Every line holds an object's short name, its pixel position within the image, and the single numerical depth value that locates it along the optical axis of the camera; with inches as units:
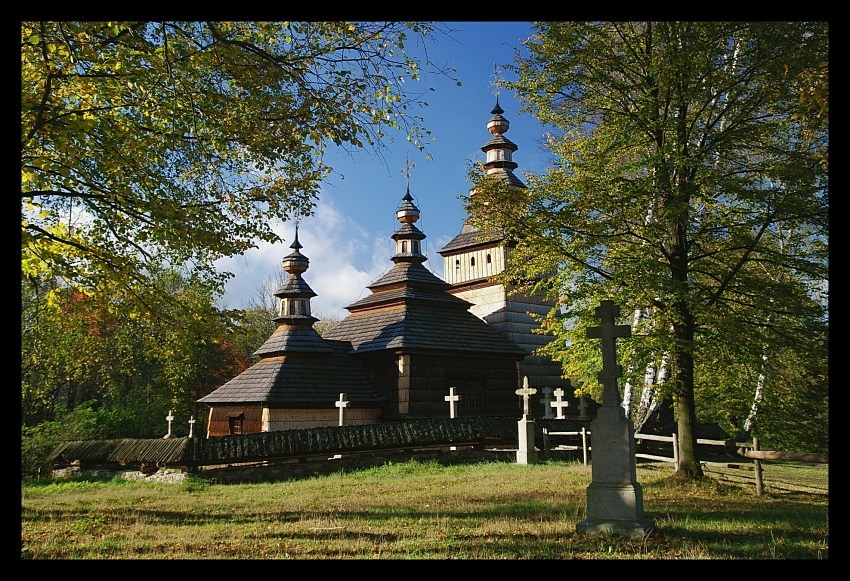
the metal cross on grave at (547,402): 952.3
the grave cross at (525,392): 750.5
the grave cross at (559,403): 902.4
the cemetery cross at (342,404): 808.0
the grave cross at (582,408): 1009.5
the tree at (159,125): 311.9
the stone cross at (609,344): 350.0
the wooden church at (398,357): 901.2
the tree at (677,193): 457.7
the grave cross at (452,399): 834.8
